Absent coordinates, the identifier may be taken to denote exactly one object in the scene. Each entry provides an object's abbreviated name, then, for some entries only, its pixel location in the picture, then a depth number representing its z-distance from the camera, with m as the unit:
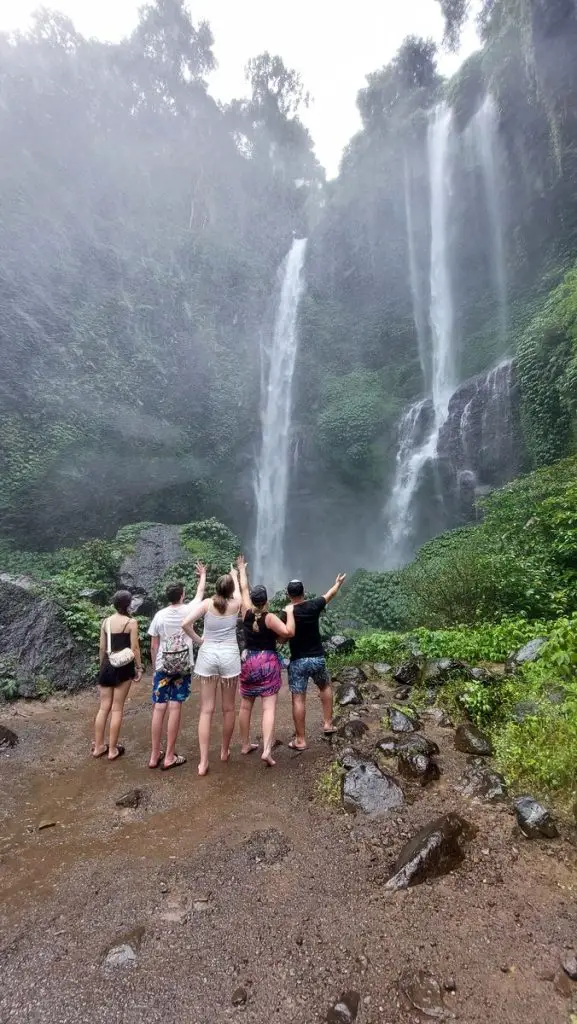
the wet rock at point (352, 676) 6.83
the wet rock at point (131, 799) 3.86
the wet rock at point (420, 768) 3.75
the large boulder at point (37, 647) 7.37
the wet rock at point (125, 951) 2.27
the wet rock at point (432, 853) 2.68
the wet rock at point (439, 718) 4.72
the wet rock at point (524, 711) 3.92
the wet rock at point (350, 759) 3.98
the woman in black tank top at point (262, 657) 4.21
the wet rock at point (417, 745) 4.05
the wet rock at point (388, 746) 4.22
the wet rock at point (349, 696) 5.93
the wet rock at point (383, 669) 7.06
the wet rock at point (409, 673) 6.33
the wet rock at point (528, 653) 5.23
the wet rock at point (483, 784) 3.36
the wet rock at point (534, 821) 2.84
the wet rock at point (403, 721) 4.70
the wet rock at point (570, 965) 1.97
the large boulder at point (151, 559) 11.91
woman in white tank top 4.14
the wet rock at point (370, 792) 3.47
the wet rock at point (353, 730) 4.80
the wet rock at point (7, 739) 5.34
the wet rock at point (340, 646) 8.74
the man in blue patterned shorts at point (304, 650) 4.44
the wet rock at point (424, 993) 1.91
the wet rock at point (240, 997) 2.02
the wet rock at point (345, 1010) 1.91
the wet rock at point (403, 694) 5.86
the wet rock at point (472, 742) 4.04
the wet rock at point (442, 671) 5.73
